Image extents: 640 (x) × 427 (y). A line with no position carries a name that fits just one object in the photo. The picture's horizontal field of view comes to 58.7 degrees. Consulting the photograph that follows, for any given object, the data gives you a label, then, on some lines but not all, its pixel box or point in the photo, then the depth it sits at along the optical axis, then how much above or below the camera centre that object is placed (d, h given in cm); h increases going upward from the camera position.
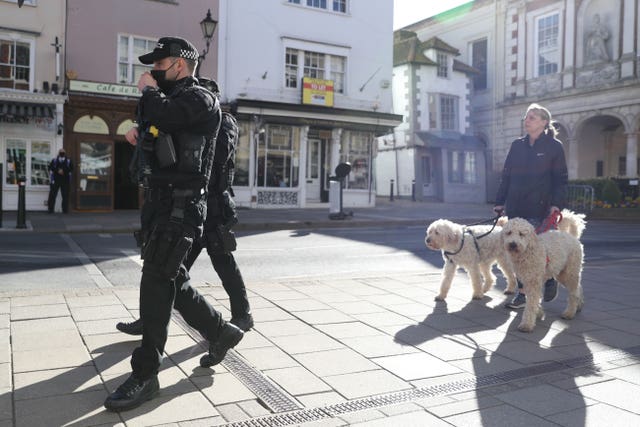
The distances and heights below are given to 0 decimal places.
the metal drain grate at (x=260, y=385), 325 -119
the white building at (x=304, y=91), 2195 +427
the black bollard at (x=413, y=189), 2980 +42
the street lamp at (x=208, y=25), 1590 +470
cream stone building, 2728 +682
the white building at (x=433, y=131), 3000 +360
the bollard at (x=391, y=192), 2935 +24
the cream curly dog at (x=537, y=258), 513 -55
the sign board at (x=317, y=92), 2295 +425
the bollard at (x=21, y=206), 1267 -38
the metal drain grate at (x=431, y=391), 306 -119
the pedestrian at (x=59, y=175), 1786 +49
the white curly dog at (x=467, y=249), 623 -56
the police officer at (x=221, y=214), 422 -15
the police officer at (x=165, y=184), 316 +5
